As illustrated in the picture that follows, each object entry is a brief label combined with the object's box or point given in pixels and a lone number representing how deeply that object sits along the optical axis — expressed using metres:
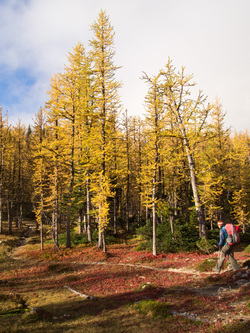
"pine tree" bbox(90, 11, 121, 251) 16.14
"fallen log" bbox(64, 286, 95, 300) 8.28
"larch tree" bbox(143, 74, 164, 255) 15.09
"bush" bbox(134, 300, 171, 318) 6.14
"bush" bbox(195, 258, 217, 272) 10.09
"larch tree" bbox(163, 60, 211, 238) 14.57
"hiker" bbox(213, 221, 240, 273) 8.47
